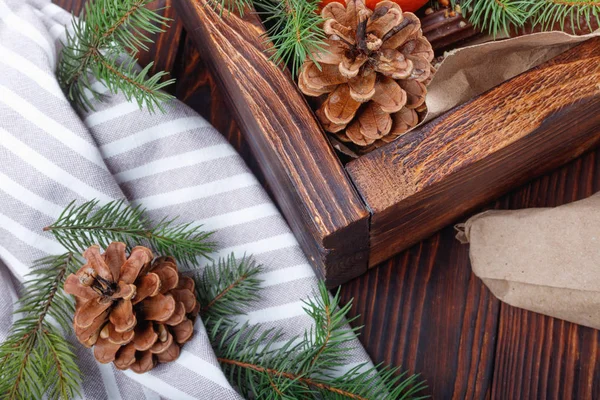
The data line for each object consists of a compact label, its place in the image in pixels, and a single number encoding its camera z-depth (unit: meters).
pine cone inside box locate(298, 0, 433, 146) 0.46
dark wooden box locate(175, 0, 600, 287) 0.45
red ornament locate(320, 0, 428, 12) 0.51
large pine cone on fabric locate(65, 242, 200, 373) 0.49
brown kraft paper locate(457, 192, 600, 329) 0.59
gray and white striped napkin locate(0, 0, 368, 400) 0.57
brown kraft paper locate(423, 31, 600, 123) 0.47
